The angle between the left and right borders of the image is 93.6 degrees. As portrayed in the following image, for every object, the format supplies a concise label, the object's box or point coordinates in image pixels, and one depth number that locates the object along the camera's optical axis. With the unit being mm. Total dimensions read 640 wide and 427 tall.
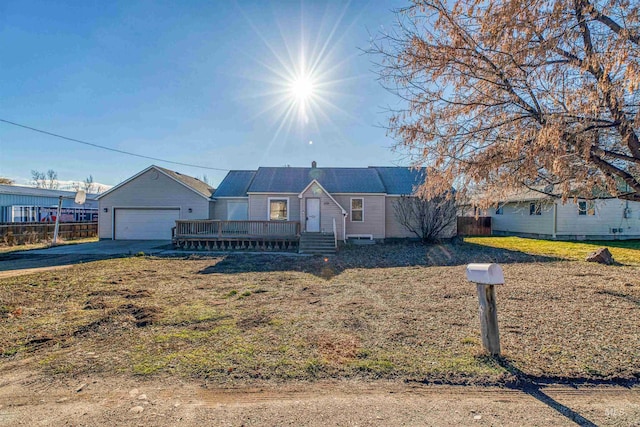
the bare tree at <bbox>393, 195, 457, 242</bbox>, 16281
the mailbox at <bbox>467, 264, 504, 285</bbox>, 3363
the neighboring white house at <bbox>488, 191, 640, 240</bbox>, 18750
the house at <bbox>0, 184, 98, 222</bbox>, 22684
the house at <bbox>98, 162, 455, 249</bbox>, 16172
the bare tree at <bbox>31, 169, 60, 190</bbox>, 62312
